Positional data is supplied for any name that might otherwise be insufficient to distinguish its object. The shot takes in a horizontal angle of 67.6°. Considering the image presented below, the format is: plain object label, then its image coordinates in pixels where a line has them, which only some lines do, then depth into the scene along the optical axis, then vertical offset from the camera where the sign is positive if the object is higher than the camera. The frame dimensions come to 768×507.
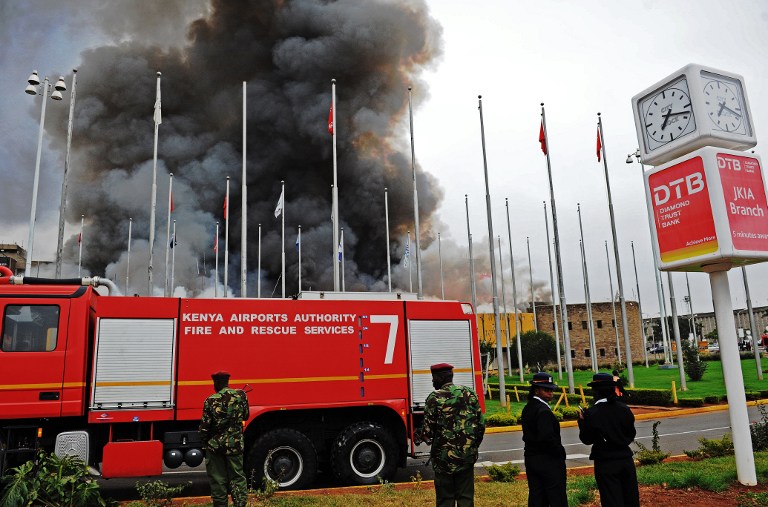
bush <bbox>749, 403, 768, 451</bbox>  11.38 -1.82
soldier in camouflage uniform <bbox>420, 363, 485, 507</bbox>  6.08 -0.84
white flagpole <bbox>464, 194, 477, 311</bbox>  28.85 +4.72
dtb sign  9.15 +2.21
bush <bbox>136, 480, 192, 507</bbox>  8.13 -1.74
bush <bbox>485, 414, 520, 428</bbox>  18.75 -2.09
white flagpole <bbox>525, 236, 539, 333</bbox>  42.03 +6.46
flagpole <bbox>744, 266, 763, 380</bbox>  31.31 +1.26
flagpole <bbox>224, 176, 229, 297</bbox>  27.70 +6.93
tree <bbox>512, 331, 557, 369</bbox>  47.16 +0.56
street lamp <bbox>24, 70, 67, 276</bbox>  18.78 +8.76
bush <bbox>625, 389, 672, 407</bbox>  23.33 -1.94
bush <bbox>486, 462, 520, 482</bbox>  9.82 -2.00
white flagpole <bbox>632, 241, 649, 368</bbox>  48.83 +5.71
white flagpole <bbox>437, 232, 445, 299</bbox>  39.19 +5.49
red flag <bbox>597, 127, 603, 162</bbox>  25.80 +9.11
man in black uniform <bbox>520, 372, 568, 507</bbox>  6.04 -1.07
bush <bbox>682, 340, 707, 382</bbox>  33.06 -1.02
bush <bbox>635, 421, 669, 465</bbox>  10.78 -1.99
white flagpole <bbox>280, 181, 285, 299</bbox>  36.68 +5.87
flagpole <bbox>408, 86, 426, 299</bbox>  25.20 +6.89
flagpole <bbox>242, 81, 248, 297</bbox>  23.03 +5.55
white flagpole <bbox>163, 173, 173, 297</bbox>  27.72 +7.35
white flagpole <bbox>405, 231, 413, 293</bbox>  35.53 +6.25
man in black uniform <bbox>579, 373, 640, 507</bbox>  6.10 -0.98
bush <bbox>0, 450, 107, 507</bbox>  7.55 -1.53
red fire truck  9.27 -0.14
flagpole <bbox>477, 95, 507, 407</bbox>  24.04 +5.92
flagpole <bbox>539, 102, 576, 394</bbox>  23.65 +4.97
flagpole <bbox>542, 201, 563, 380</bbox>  33.80 +5.62
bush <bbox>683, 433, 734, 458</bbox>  11.19 -1.98
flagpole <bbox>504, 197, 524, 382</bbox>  33.81 +5.71
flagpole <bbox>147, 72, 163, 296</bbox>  21.72 +6.50
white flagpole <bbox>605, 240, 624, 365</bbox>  47.96 +6.68
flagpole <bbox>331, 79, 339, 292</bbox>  23.44 +6.29
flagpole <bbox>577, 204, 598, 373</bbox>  34.75 +4.85
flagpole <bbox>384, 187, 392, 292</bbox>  33.64 +7.46
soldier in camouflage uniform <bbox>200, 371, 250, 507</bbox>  7.60 -1.02
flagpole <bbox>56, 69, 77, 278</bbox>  21.42 +6.65
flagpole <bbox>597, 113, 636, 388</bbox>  25.64 +4.67
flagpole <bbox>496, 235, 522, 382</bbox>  41.19 +6.16
